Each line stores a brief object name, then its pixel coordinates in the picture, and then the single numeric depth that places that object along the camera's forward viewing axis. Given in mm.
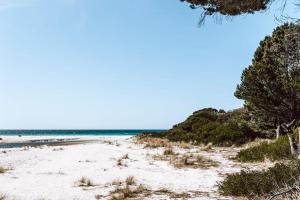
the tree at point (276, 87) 14503
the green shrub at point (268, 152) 17239
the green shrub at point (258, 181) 8867
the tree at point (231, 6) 9016
